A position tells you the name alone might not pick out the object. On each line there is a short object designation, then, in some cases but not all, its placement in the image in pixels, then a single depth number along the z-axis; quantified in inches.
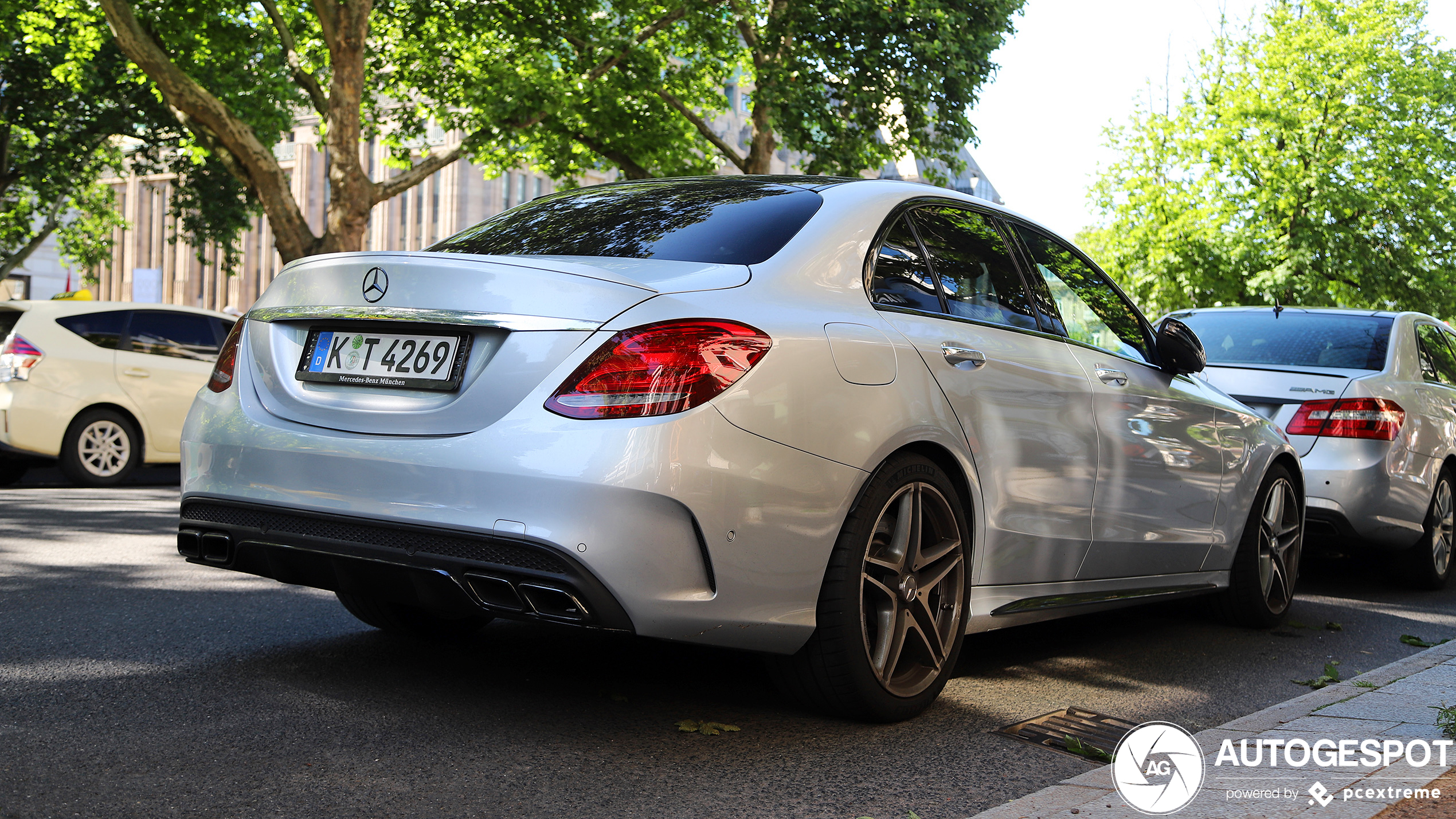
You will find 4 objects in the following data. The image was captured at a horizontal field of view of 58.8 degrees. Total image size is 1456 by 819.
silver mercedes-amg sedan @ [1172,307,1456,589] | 268.2
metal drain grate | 143.9
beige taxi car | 410.0
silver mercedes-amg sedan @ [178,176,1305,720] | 118.6
